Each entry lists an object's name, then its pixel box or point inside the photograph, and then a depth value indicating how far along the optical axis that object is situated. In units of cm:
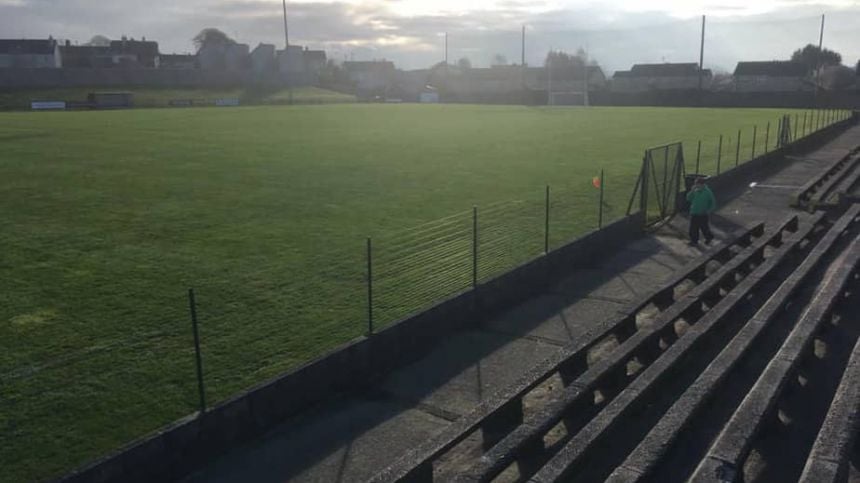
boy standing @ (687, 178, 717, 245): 1309
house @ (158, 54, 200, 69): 13650
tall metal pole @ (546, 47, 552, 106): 12656
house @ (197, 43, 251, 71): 14012
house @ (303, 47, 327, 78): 15330
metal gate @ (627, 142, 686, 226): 1495
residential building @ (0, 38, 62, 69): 11662
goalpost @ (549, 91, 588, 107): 9381
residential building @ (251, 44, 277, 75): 13975
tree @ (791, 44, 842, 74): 12172
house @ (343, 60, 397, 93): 15325
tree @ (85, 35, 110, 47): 14962
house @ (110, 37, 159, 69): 13025
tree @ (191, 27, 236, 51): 14512
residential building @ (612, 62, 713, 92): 11938
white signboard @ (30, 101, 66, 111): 6900
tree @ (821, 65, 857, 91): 9634
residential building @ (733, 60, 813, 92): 10825
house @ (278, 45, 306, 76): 13595
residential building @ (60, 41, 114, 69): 12756
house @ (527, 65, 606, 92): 12862
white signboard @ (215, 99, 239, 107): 8605
